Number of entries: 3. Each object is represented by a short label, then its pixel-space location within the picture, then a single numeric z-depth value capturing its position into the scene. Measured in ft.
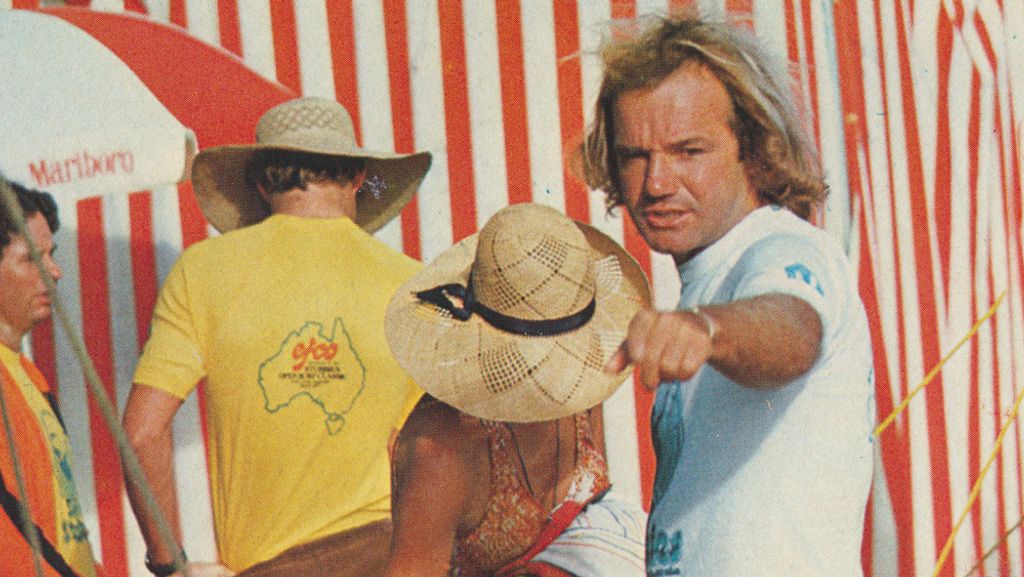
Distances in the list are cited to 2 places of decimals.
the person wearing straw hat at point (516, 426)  10.78
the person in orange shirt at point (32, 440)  13.52
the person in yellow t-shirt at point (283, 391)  15.21
